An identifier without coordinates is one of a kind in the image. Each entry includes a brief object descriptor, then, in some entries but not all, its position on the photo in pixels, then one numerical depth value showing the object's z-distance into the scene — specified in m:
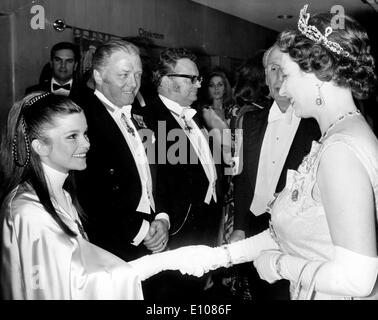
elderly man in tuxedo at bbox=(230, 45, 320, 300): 1.68
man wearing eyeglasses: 1.89
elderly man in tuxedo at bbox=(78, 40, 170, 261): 1.55
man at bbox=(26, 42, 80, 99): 2.45
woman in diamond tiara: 0.76
